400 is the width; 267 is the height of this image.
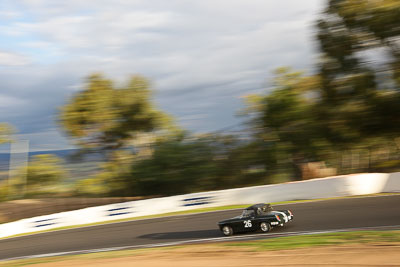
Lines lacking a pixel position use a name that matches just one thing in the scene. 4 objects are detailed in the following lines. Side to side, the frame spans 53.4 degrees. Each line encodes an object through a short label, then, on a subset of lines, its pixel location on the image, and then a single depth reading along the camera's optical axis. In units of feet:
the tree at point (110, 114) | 94.73
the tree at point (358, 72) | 57.88
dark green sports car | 38.96
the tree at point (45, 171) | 97.96
